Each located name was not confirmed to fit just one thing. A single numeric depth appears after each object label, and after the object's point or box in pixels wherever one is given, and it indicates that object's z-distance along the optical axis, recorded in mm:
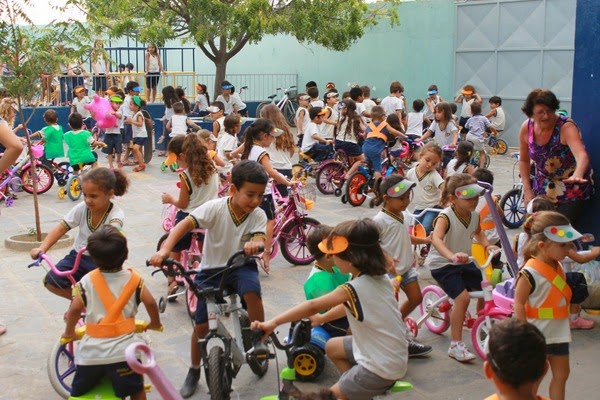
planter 10228
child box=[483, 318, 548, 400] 3035
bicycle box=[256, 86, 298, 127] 24062
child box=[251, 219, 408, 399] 4289
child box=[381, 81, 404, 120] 17000
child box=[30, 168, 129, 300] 5855
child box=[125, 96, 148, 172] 16688
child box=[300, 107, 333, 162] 13406
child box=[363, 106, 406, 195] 12602
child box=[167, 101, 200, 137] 16750
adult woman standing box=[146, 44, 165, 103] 22172
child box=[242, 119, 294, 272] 8602
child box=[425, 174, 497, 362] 6344
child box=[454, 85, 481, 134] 18484
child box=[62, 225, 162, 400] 4605
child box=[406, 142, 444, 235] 8305
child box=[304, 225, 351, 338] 5578
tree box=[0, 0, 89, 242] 10086
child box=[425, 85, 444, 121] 19562
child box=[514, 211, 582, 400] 4902
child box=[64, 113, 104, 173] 13219
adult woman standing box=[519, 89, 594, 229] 6789
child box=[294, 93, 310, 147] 15470
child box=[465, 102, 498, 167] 14234
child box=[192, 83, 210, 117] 21047
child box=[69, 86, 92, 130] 19250
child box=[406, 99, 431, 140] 15562
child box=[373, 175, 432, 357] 6180
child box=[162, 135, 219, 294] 7680
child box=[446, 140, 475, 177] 9609
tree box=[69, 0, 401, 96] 18953
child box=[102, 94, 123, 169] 16062
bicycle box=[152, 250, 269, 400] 5004
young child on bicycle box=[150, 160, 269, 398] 5418
